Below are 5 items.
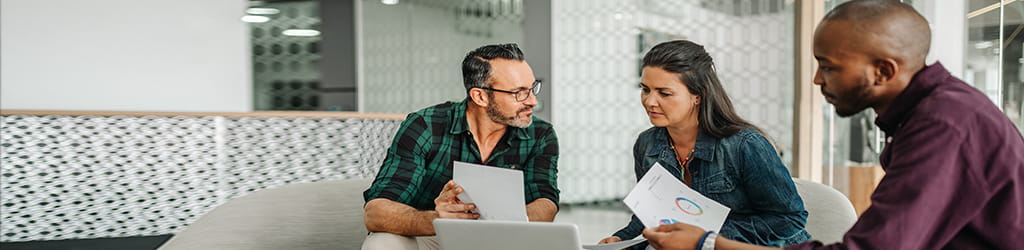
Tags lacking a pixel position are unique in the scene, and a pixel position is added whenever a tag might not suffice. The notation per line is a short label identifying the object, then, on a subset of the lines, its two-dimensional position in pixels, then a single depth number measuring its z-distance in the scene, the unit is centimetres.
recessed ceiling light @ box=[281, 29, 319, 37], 681
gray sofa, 194
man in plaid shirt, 184
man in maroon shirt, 90
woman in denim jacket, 149
